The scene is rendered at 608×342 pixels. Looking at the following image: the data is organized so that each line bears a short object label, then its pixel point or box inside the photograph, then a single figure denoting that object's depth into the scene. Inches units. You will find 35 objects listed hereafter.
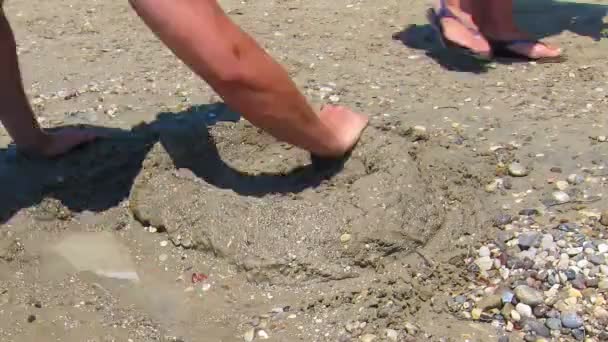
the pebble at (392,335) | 78.0
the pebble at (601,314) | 76.6
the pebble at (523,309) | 78.8
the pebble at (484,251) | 87.9
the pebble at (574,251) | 84.7
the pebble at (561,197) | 94.8
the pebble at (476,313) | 79.5
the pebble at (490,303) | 79.9
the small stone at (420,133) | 111.1
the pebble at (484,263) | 86.1
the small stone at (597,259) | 83.1
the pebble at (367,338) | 78.2
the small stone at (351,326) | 79.7
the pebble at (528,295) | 79.5
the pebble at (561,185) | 97.3
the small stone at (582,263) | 83.1
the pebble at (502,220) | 92.4
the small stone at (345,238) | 89.1
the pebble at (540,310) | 78.2
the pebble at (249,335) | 80.1
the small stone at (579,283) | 80.8
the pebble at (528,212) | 93.0
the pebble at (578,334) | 75.4
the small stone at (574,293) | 79.9
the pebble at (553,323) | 76.7
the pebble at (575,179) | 97.9
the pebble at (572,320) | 76.4
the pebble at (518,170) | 101.3
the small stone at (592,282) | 80.7
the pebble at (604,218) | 89.2
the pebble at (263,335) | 80.0
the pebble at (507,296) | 80.3
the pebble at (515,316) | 78.4
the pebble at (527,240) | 87.2
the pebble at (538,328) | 76.4
